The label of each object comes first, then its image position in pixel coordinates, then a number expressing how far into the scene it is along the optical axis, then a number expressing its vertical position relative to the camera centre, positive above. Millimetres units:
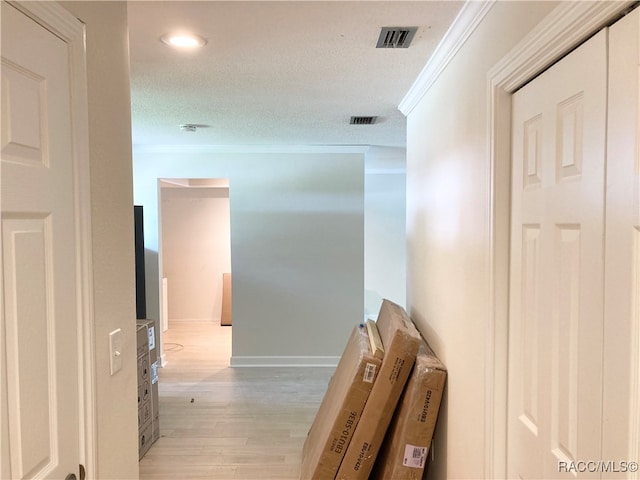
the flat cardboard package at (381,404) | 1957 -862
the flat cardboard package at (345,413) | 2023 -957
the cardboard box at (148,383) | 2808 -1118
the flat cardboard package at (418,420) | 1866 -890
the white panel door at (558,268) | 922 -106
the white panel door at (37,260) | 844 -68
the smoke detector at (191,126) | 3383 +887
